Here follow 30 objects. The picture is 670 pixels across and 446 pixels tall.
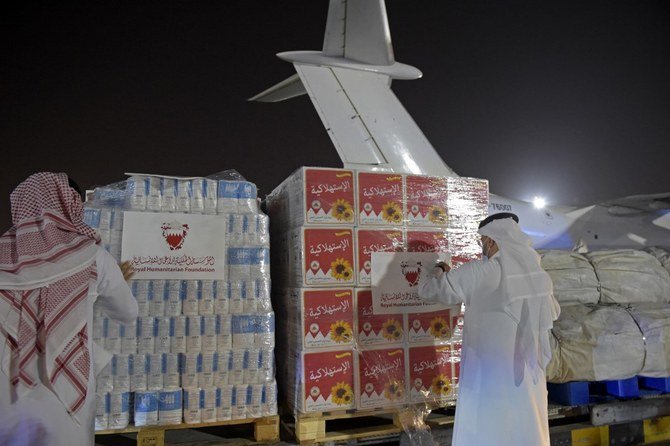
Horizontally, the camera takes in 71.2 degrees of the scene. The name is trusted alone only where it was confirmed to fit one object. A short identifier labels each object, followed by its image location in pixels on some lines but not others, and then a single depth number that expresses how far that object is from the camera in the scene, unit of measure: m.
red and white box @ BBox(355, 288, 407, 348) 4.05
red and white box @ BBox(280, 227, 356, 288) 3.91
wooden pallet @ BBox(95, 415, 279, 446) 3.57
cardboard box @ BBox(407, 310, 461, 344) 4.22
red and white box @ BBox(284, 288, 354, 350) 3.87
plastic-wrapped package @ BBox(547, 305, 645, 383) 4.69
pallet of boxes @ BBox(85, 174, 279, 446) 3.61
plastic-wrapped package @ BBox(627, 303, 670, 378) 4.87
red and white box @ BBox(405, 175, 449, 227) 4.36
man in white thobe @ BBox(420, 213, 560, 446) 3.65
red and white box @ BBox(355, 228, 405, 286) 4.11
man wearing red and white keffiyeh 2.46
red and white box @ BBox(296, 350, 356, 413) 3.81
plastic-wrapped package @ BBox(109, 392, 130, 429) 3.54
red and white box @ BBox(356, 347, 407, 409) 3.99
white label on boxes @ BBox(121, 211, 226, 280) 3.70
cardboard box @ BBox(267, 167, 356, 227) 3.98
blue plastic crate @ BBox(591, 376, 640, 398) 4.86
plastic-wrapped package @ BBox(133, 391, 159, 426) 3.58
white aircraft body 5.85
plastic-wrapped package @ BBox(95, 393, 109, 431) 3.50
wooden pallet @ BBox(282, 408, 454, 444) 3.79
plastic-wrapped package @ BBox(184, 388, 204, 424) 3.67
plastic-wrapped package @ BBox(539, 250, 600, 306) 5.40
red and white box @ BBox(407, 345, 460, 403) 4.14
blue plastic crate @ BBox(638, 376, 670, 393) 4.99
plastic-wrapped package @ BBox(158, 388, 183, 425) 3.62
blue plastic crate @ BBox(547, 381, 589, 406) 4.70
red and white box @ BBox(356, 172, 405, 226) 4.18
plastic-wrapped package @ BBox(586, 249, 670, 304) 5.48
